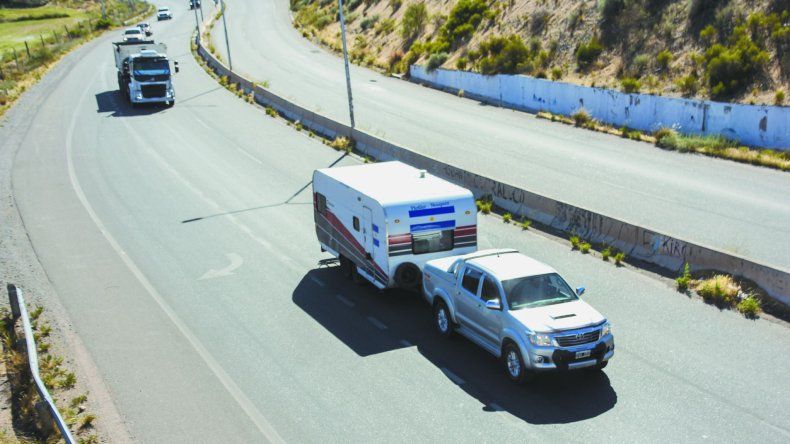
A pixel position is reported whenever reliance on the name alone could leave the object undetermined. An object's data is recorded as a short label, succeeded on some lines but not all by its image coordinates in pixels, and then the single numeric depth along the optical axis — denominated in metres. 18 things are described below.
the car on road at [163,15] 95.44
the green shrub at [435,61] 47.12
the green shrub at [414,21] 55.91
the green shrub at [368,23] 64.59
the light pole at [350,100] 30.55
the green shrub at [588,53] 38.19
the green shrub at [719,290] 15.22
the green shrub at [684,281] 16.03
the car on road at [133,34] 65.91
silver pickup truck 11.87
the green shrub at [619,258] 17.73
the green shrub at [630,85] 32.97
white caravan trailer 15.39
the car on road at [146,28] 78.47
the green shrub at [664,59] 34.19
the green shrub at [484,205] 22.20
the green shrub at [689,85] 31.56
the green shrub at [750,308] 14.72
